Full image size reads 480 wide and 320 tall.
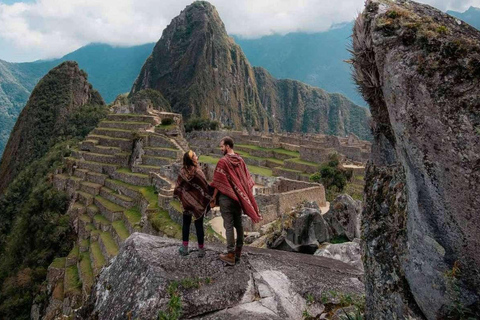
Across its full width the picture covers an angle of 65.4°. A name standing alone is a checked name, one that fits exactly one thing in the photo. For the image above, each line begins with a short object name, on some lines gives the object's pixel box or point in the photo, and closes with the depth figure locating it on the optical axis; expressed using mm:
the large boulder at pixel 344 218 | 8250
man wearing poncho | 3971
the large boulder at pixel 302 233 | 6754
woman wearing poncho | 4188
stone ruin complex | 16109
